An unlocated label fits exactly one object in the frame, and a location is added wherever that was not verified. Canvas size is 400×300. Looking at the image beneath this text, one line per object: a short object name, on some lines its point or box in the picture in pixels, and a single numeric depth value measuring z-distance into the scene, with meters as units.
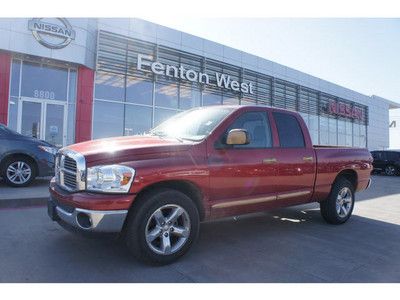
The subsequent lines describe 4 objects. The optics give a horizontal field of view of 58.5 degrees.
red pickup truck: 3.58
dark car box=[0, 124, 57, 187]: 8.31
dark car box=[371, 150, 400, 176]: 20.48
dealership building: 13.70
